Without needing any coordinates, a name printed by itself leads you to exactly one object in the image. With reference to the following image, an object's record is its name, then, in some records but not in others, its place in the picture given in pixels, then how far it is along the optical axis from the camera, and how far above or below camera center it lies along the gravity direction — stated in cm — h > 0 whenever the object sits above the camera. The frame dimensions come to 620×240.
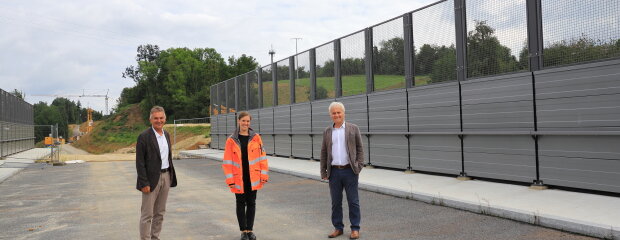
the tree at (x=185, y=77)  8500 +1024
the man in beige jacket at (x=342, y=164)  614 -44
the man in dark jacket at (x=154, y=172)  536 -43
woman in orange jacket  595 -44
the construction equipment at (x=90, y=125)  12238 +261
